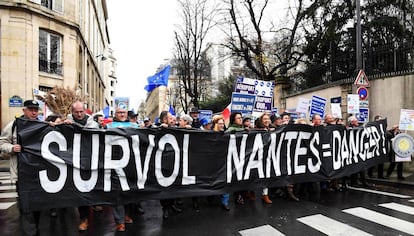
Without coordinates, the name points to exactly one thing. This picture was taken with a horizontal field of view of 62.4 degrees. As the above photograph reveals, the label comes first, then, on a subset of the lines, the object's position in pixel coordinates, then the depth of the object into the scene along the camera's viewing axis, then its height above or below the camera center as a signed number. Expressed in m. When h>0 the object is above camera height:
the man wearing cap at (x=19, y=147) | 4.79 -0.39
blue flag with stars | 12.76 +1.49
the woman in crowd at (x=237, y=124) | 6.88 -0.11
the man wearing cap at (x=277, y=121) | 7.79 -0.06
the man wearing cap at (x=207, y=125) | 7.38 -0.16
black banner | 4.77 -0.73
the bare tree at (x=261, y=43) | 23.76 +5.60
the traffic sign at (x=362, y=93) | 11.29 +0.85
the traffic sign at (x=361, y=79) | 11.07 +1.27
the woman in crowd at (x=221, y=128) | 6.37 -0.20
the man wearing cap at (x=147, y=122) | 9.92 -0.11
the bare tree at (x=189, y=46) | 29.72 +6.54
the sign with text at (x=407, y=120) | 9.42 -0.04
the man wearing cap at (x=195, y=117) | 10.85 +0.02
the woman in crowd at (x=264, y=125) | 6.93 -0.14
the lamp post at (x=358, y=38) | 11.53 +2.74
